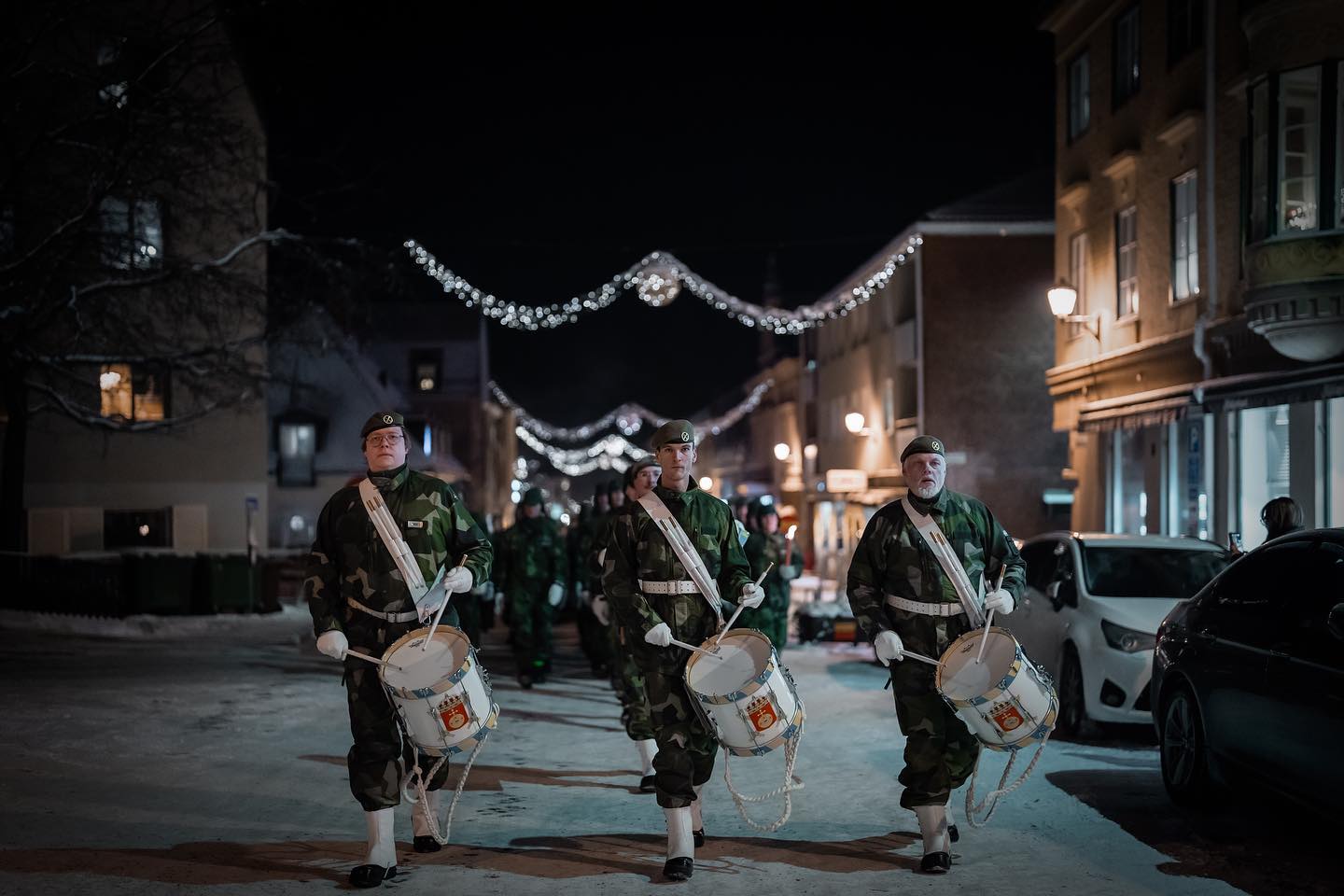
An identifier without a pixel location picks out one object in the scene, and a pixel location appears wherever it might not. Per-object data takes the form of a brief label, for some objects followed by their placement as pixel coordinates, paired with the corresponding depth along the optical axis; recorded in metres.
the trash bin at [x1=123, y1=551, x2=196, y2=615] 24.67
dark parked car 6.97
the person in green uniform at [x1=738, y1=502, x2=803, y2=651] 15.41
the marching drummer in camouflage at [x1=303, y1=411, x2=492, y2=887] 6.93
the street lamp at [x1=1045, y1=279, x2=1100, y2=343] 22.88
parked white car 11.27
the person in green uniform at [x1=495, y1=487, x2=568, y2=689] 15.59
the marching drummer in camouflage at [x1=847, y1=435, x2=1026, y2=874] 7.12
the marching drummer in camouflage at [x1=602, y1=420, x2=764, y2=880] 7.02
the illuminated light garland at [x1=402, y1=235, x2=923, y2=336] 23.31
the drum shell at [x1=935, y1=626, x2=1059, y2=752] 6.85
